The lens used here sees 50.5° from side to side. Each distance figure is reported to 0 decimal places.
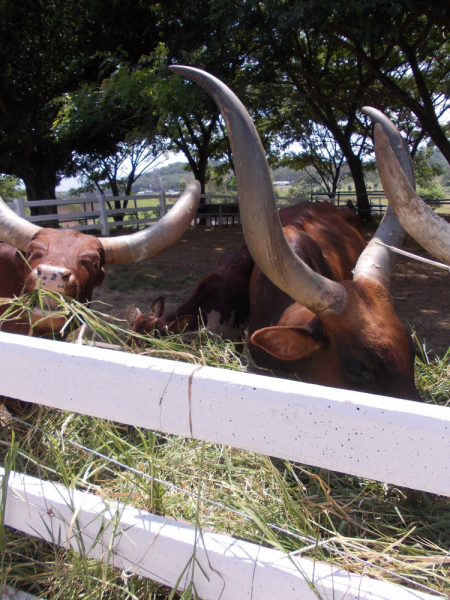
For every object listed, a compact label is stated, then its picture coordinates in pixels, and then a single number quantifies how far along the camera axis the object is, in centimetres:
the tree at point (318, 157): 2816
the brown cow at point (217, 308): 388
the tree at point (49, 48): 1406
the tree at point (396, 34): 763
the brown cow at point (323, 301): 203
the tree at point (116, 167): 2673
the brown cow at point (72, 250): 319
